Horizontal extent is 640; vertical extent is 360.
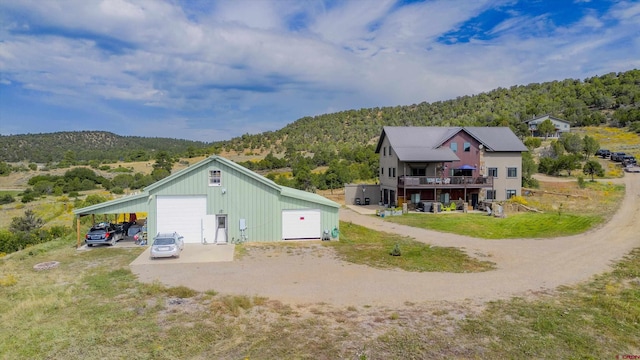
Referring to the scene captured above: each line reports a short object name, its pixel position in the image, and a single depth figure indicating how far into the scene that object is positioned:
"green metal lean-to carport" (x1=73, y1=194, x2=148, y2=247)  22.05
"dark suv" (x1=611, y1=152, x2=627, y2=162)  57.25
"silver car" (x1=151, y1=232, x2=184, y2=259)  18.98
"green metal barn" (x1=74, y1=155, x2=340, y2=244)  22.95
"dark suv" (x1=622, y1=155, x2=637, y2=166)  55.69
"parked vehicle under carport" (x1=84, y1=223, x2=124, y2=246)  22.11
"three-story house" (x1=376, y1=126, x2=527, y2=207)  38.03
